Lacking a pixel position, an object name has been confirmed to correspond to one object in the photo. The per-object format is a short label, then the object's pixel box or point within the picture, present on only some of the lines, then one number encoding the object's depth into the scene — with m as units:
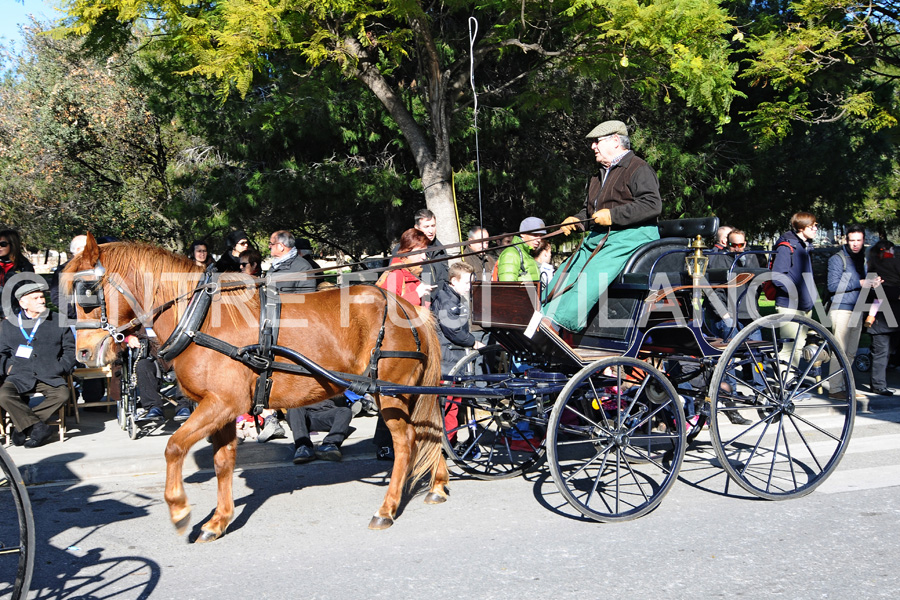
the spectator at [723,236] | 10.30
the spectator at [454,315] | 6.94
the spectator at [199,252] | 9.20
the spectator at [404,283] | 6.43
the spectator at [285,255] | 6.96
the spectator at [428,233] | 6.85
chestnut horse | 4.66
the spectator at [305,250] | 8.29
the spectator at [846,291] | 9.27
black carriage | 5.04
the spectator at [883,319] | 9.30
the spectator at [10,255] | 8.45
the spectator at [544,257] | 8.56
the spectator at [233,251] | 9.01
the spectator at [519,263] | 7.79
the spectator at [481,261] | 9.08
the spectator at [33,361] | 7.56
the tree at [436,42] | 8.62
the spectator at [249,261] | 8.41
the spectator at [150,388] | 8.15
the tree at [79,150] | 19.02
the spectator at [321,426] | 6.85
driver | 5.24
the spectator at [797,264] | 8.07
